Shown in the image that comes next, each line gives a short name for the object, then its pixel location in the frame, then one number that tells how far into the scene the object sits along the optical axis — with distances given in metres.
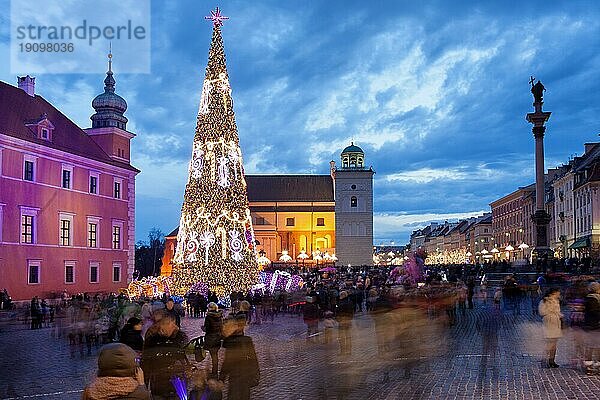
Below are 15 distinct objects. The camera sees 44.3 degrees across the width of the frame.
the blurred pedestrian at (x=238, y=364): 7.84
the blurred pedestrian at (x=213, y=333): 10.58
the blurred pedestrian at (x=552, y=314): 13.31
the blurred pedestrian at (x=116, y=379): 4.76
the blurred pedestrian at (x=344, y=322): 16.44
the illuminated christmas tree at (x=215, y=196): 30.59
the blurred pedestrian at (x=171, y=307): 16.02
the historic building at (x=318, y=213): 104.50
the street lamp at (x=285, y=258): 84.96
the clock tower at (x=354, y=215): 104.00
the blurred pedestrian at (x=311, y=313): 17.92
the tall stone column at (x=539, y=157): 45.41
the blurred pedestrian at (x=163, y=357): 7.56
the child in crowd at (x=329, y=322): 15.41
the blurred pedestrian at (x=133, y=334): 9.41
